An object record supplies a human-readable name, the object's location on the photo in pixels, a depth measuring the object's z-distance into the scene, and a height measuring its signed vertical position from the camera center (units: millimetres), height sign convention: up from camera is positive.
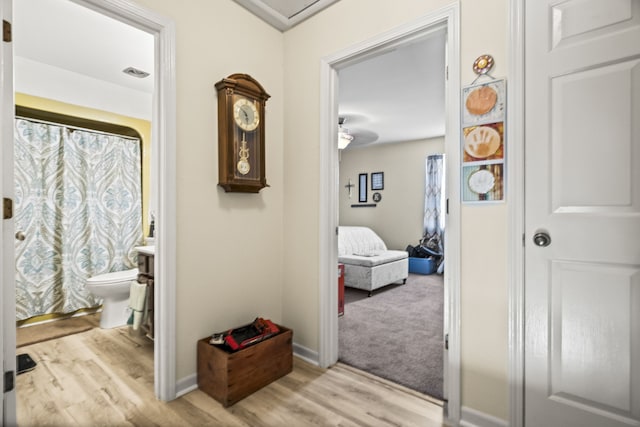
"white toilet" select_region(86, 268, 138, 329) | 2922 -798
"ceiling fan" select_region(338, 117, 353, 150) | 4277 +973
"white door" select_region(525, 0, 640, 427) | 1269 -10
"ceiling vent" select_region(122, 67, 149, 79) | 3172 +1412
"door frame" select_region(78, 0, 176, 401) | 1802 -60
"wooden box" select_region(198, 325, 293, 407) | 1767 -931
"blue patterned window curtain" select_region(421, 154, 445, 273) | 6004 +97
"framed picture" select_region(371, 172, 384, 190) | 6871 +648
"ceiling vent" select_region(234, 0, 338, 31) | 2213 +1440
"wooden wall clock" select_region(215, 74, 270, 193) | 2025 +509
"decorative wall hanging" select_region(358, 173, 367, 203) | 7132 +503
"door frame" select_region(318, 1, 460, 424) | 1654 +188
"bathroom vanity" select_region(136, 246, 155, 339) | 2406 -510
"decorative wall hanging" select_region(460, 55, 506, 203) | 1529 +362
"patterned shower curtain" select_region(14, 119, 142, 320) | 2953 -4
